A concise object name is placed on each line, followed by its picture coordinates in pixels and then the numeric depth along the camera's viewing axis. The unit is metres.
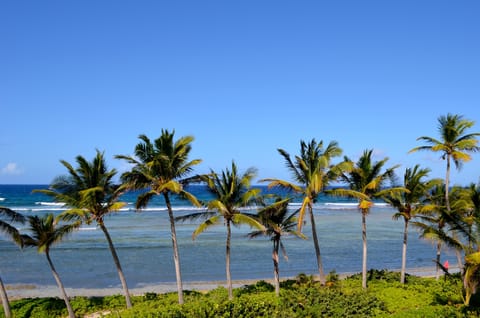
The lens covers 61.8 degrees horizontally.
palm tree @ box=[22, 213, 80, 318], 17.83
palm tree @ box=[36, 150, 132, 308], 17.53
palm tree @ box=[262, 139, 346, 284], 19.06
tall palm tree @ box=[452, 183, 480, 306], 13.74
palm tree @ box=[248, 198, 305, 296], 19.41
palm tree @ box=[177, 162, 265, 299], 18.47
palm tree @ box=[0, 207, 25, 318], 17.55
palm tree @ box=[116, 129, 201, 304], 17.53
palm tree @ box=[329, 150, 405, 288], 20.08
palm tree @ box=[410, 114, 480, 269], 21.28
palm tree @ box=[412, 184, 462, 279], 15.29
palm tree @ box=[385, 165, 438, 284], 20.77
